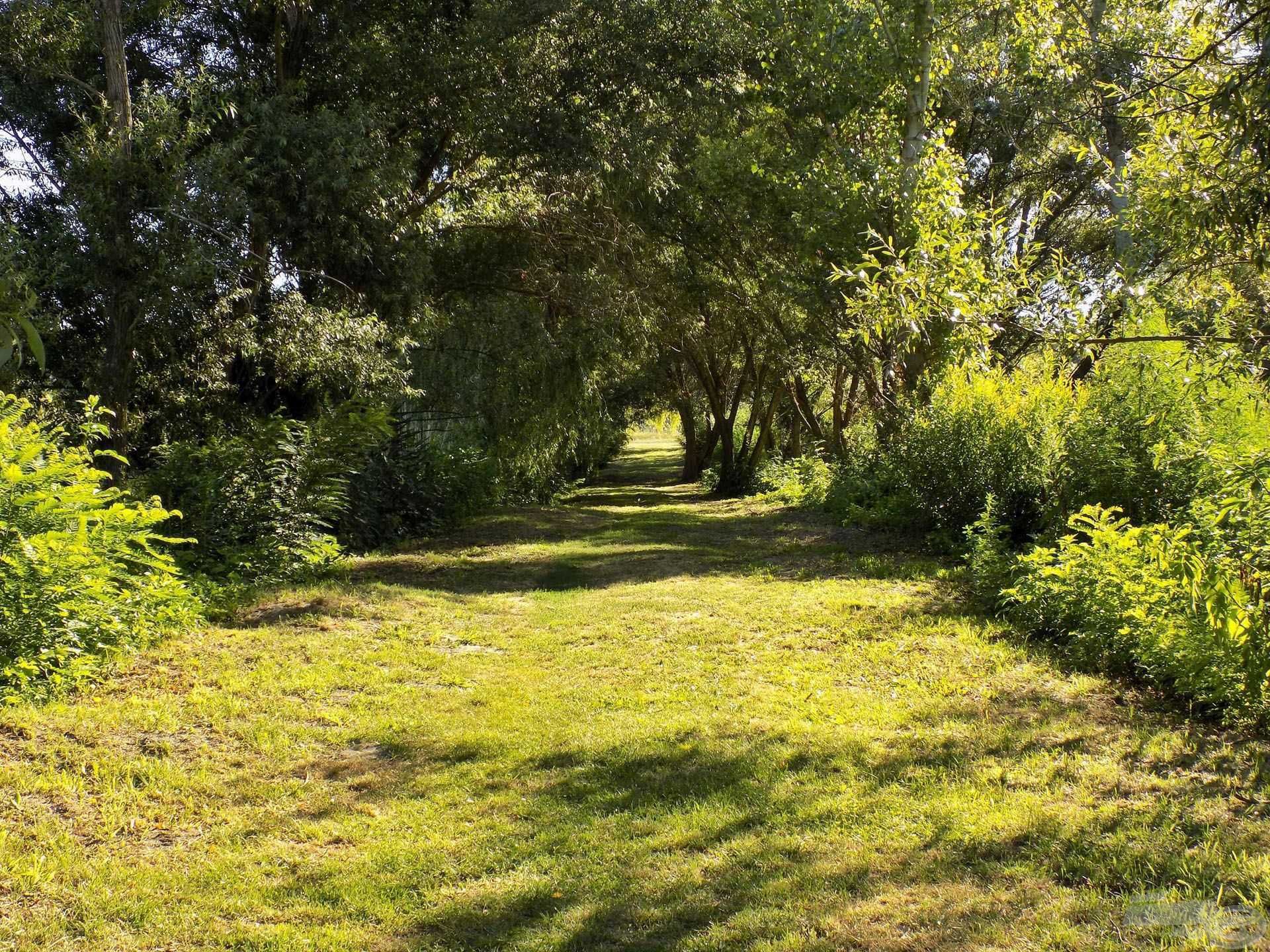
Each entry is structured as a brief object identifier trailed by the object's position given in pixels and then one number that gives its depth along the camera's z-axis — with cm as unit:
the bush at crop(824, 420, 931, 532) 1352
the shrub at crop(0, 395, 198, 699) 580
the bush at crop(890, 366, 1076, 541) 1021
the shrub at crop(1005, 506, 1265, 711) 541
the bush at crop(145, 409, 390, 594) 999
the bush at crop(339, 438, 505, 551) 1429
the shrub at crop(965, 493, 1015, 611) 889
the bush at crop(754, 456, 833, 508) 1916
